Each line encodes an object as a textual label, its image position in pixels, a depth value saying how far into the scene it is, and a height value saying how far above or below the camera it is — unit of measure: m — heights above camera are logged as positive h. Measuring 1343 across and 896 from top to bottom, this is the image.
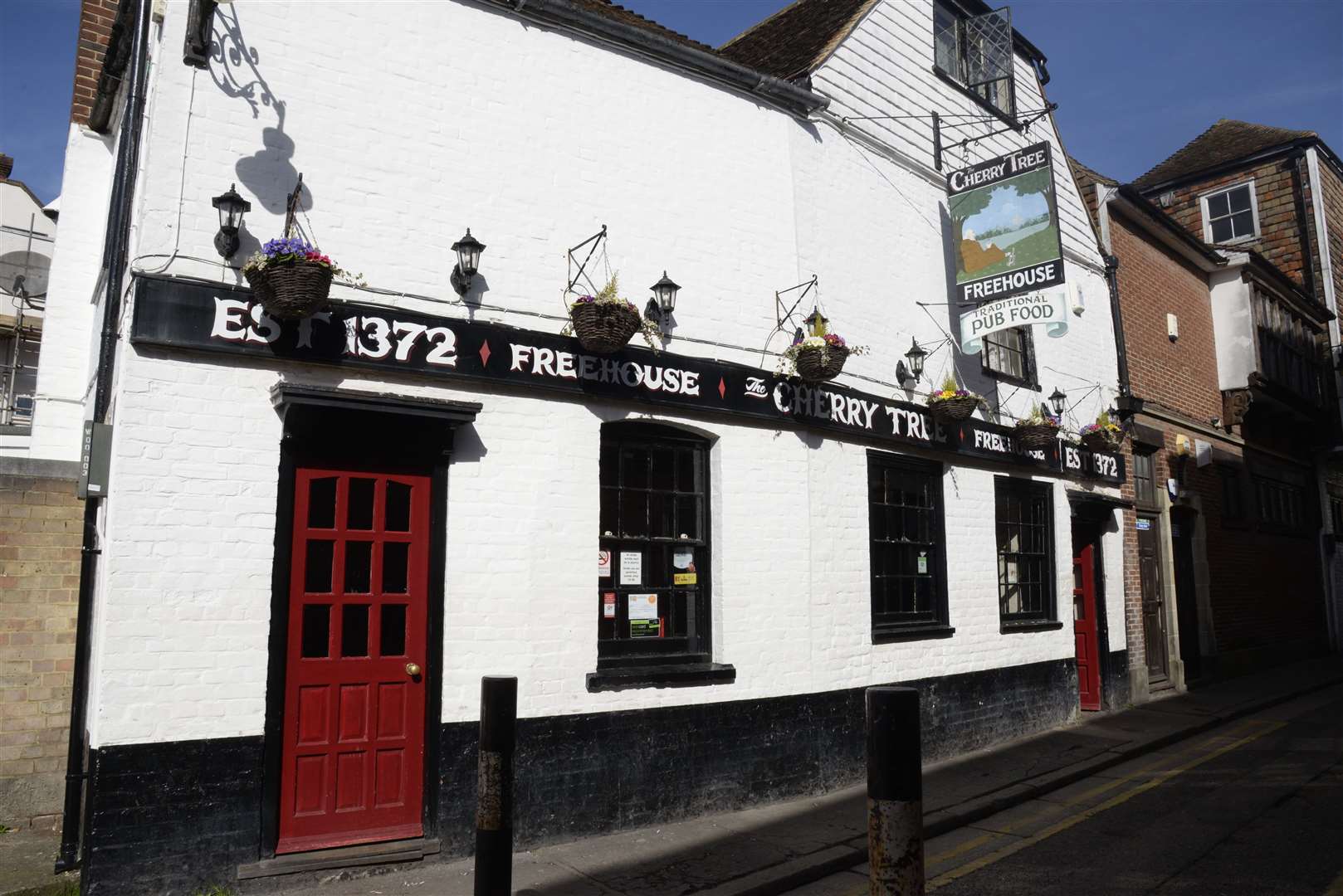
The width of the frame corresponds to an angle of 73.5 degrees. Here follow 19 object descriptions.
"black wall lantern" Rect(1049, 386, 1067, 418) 12.28 +2.46
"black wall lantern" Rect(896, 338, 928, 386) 9.88 +2.35
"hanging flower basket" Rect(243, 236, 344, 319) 5.57 +1.91
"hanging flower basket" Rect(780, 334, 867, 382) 8.29 +2.08
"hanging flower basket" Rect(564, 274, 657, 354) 6.93 +2.03
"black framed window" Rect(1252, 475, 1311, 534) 18.09 +1.57
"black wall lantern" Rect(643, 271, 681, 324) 7.68 +2.41
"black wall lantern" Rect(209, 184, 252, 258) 5.73 +2.34
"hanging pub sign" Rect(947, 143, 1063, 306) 9.70 +3.98
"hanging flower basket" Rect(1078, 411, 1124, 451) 12.36 +1.99
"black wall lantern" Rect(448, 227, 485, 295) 6.57 +2.39
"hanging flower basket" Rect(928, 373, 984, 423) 9.84 +1.95
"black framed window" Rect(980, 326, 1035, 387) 11.73 +3.01
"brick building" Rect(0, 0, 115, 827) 7.00 +0.35
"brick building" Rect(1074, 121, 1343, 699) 14.39 +3.42
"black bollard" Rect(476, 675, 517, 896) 3.44 -0.79
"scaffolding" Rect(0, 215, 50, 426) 10.77 +2.93
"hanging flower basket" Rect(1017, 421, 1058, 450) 11.12 +1.83
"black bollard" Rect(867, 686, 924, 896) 3.05 -0.73
